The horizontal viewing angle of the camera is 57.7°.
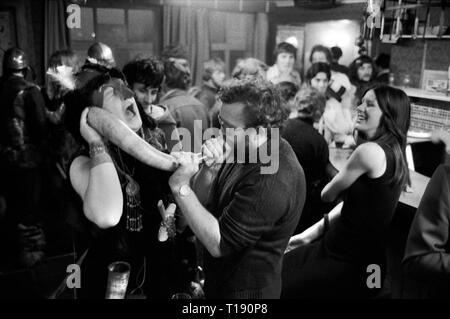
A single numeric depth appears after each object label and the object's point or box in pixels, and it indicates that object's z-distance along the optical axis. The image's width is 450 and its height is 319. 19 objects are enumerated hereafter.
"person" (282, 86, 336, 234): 1.91
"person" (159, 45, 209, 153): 2.21
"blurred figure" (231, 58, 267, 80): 2.60
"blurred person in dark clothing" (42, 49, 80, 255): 1.19
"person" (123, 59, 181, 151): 1.36
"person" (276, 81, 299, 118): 2.27
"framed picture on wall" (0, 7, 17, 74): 2.42
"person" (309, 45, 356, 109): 2.90
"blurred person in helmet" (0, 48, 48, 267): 1.99
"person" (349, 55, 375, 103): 3.02
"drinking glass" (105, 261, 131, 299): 1.14
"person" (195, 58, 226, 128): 3.04
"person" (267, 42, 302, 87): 3.33
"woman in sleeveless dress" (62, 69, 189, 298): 0.98
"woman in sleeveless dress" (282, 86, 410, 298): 1.35
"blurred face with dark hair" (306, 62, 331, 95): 2.96
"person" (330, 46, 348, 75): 3.35
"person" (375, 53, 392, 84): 3.46
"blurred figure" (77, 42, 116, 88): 1.04
